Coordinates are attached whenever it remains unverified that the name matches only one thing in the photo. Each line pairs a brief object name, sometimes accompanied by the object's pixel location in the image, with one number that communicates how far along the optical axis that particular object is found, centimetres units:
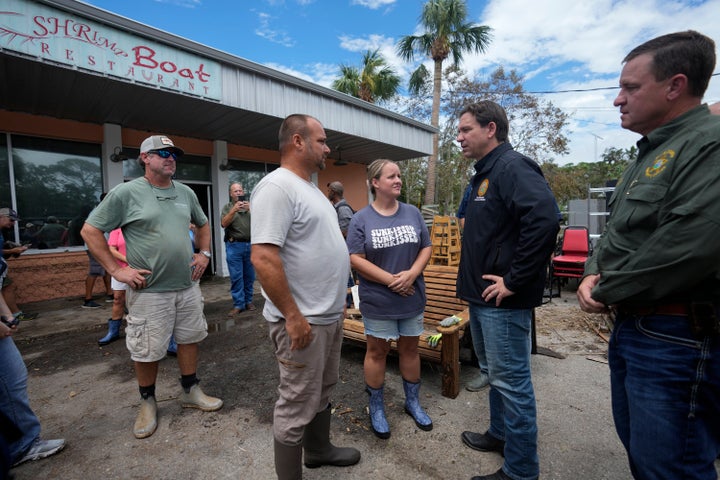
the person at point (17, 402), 220
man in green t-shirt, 256
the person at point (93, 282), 611
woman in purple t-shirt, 251
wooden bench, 294
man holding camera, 550
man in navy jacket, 180
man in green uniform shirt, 113
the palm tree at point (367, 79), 1602
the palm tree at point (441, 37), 1523
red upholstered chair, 651
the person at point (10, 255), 440
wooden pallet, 439
